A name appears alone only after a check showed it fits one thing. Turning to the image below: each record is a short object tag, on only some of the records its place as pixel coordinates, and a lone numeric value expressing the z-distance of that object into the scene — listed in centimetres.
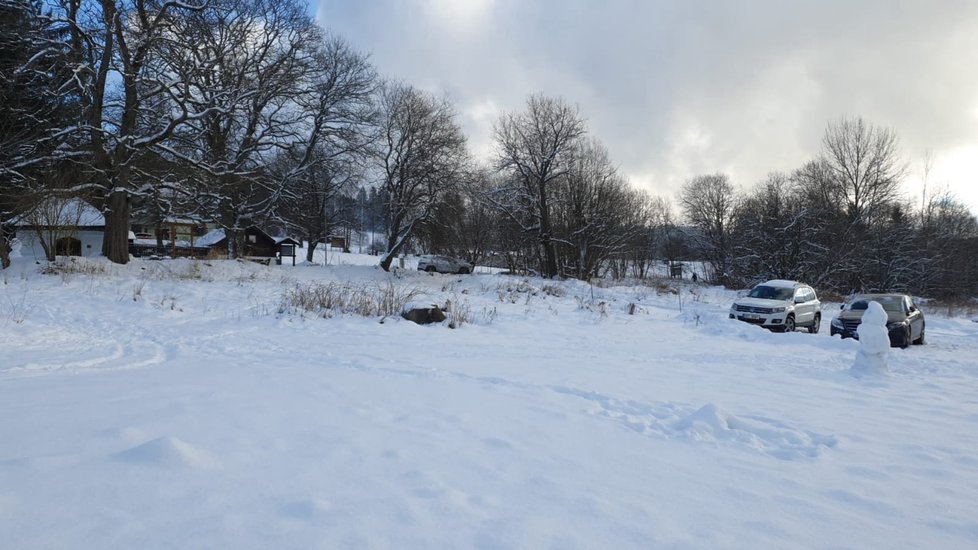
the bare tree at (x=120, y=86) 1753
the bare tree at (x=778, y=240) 3759
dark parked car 1370
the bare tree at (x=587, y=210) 3706
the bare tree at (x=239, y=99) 1975
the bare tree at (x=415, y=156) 3072
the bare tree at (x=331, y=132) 2727
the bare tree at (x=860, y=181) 3956
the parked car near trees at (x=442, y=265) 4238
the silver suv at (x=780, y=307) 1625
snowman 793
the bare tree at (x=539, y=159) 3462
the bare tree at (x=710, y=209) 5403
